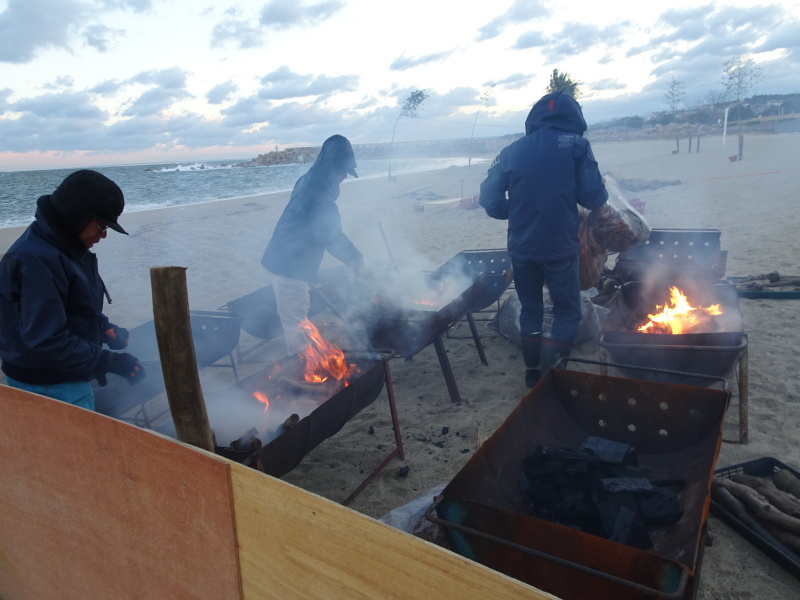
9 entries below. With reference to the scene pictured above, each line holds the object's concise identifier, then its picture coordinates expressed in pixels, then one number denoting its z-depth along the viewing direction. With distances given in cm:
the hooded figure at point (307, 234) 482
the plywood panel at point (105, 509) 178
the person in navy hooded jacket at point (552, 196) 433
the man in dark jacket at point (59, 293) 244
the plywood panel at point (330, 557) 126
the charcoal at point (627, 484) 249
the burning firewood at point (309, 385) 367
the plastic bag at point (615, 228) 471
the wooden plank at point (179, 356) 187
